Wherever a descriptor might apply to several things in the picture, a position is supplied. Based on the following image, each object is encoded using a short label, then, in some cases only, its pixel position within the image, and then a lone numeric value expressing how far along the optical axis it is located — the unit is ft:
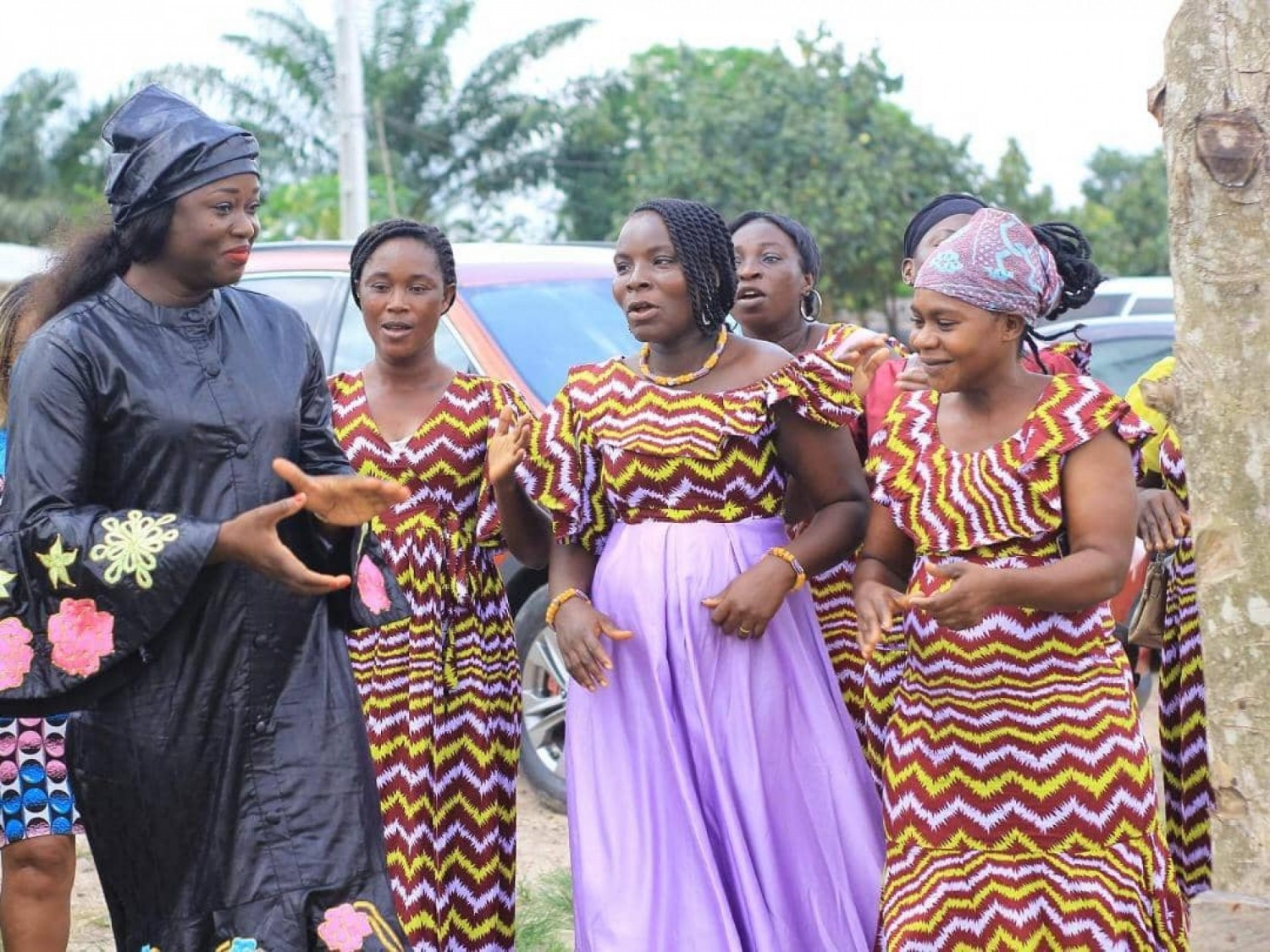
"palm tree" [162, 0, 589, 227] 90.99
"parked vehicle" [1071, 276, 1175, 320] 46.19
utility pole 59.77
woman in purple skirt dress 14.16
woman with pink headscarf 12.78
